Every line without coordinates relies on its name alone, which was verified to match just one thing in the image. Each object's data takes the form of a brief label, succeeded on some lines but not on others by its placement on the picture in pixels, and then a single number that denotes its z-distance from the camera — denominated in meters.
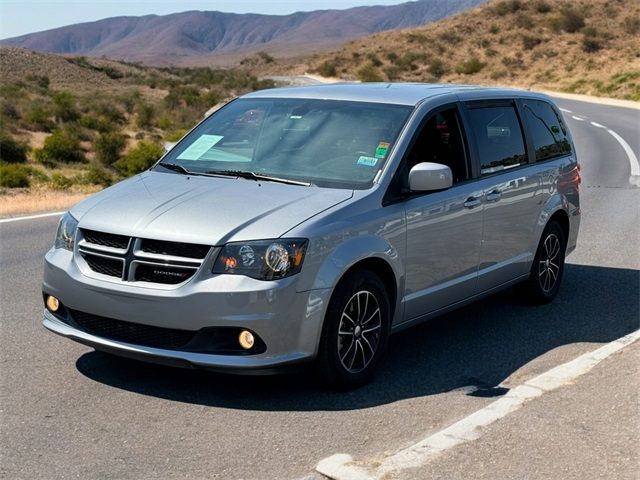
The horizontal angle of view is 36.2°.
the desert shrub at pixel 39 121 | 38.06
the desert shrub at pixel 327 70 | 95.44
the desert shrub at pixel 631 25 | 84.58
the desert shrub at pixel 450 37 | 98.06
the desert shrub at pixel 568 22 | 88.06
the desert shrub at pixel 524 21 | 93.06
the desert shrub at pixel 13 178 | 18.79
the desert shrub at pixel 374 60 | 95.50
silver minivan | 5.18
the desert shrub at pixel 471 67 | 80.31
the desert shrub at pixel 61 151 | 27.72
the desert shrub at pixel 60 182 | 18.28
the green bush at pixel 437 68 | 84.12
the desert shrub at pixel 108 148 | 28.77
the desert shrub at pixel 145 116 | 41.84
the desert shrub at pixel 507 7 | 100.38
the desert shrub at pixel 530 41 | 86.38
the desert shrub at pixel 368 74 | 82.47
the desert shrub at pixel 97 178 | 19.45
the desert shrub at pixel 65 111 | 40.00
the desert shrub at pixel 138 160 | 24.43
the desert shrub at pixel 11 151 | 26.98
